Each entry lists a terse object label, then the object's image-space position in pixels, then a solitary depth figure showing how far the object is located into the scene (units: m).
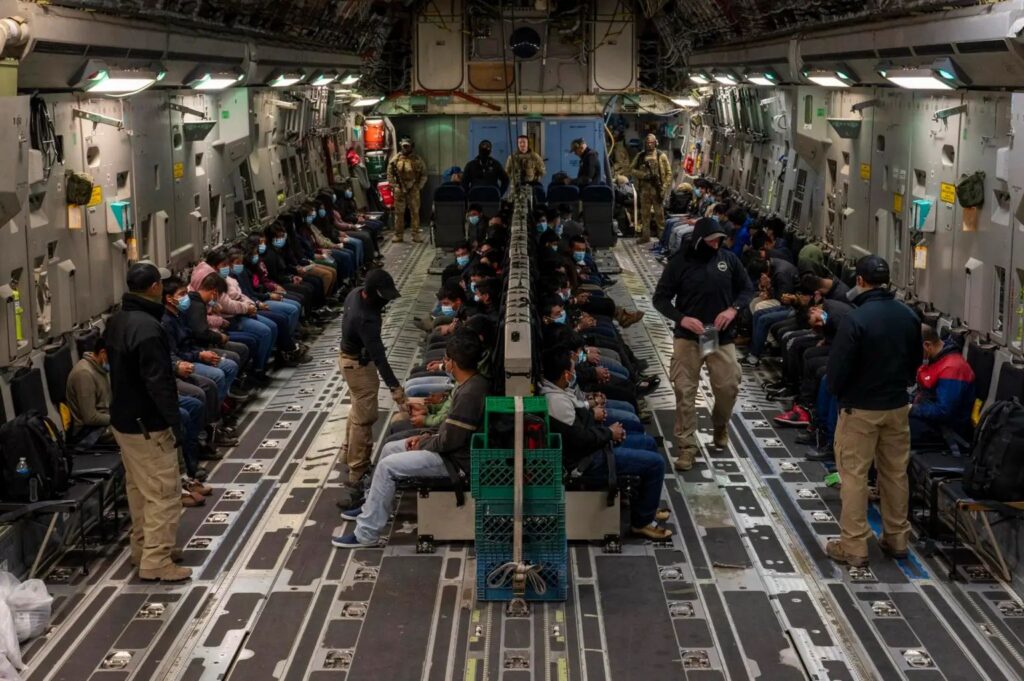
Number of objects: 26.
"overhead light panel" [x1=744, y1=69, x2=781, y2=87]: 17.00
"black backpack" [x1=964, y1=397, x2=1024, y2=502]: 8.26
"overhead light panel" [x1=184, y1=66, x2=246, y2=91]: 13.34
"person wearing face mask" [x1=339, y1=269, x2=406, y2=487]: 9.76
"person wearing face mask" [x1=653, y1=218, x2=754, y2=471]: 10.60
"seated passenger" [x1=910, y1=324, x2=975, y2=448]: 9.66
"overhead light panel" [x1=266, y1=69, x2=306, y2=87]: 17.20
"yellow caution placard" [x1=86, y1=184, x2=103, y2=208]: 11.41
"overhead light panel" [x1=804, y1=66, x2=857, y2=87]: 13.34
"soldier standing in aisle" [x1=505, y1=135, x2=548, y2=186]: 23.16
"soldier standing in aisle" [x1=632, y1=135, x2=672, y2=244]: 22.80
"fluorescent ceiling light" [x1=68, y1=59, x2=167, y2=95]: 10.00
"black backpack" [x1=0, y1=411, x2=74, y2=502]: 8.38
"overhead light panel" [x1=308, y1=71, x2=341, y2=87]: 19.52
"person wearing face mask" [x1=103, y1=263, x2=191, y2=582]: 8.14
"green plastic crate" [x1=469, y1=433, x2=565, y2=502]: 8.05
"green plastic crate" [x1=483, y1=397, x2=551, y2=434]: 8.08
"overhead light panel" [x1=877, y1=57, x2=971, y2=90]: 10.04
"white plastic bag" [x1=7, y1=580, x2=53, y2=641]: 7.65
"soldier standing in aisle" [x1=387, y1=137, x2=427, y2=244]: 23.64
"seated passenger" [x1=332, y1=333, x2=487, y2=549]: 8.47
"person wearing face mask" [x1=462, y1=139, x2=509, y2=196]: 22.42
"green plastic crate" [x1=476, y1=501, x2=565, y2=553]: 8.05
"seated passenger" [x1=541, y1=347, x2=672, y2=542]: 8.54
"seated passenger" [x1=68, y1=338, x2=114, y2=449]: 9.80
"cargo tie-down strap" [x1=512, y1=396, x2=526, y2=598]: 7.93
